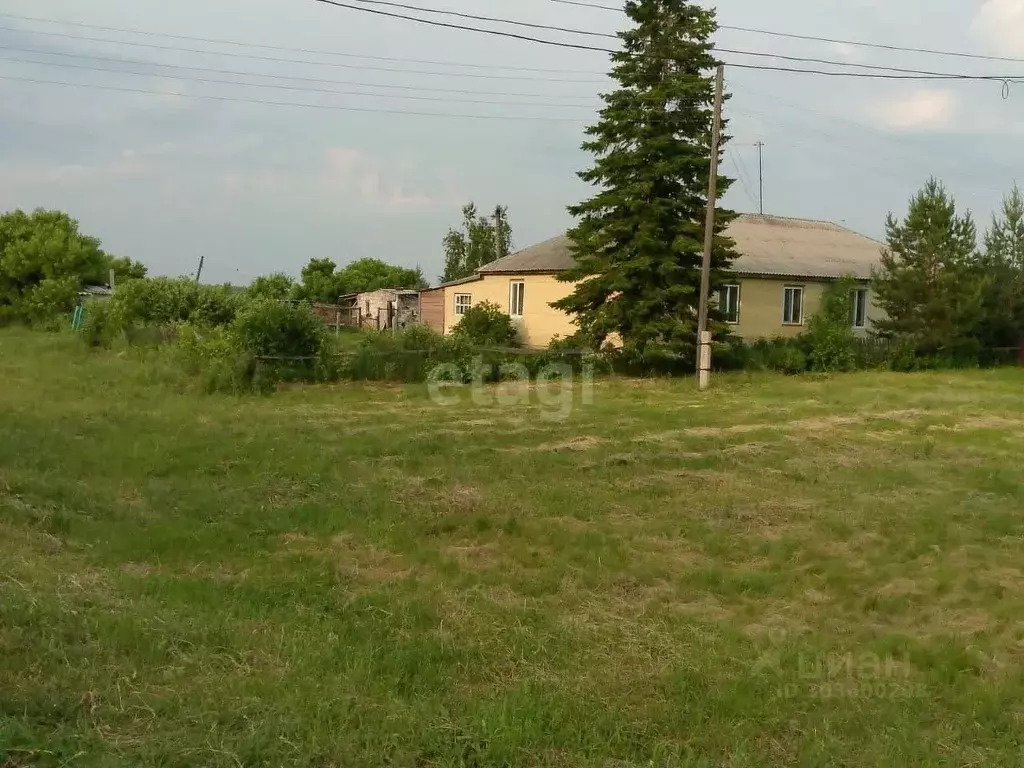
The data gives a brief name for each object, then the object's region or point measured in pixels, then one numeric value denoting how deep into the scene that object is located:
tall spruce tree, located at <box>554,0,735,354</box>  19.52
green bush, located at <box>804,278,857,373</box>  23.22
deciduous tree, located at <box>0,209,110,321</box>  32.09
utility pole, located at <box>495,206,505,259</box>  47.56
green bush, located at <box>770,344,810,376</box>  22.59
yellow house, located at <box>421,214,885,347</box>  25.73
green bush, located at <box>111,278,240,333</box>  22.14
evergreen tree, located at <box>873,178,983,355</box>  23.78
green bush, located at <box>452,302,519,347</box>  25.62
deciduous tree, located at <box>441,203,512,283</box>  51.62
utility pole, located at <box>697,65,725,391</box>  18.67
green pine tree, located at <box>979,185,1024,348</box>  25.70
